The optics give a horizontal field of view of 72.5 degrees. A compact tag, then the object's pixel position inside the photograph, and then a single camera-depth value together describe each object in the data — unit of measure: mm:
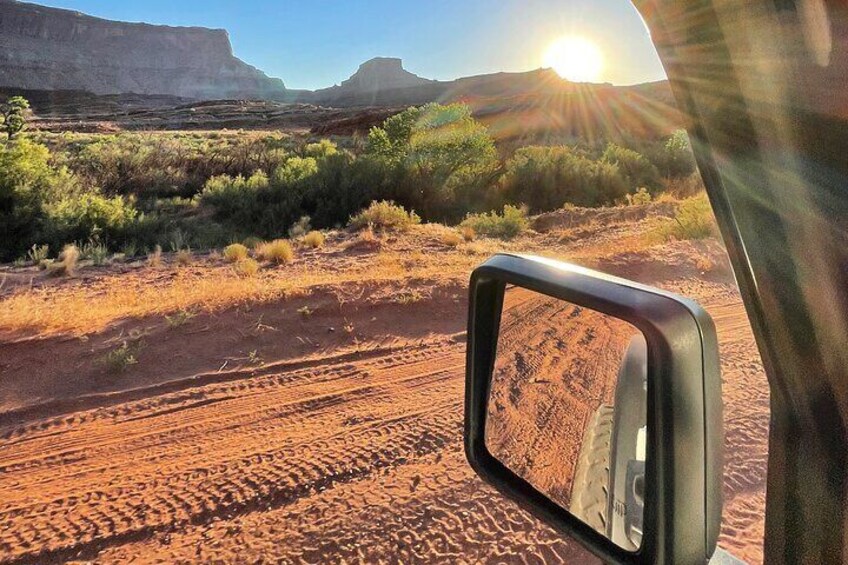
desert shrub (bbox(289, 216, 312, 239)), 15219
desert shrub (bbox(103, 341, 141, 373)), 5930
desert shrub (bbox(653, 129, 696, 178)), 23088
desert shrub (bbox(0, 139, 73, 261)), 14180
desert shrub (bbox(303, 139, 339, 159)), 27081
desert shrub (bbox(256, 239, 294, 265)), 11172
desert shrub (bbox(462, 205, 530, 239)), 15234
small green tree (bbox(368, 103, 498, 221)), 21391
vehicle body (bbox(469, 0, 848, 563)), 737
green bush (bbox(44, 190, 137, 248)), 14383
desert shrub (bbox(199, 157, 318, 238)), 17734
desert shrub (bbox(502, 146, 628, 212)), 22531
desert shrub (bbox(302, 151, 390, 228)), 18562
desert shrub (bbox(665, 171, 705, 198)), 18750
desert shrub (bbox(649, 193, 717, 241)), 10969
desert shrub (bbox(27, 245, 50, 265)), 11508
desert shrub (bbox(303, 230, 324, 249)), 12664
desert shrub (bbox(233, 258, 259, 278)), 9930
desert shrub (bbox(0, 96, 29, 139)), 26538
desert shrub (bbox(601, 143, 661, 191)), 24625
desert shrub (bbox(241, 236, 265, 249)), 13070
